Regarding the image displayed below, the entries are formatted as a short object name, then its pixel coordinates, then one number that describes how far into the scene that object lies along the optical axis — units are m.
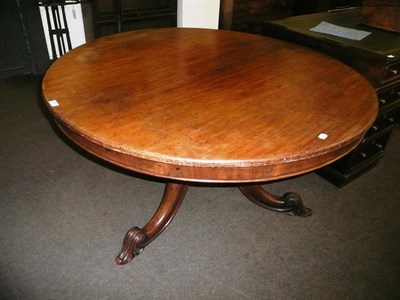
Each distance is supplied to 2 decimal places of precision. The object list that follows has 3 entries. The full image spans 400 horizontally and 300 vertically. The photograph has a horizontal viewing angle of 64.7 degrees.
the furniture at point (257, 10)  2.96
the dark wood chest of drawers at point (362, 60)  1.64
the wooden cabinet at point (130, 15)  2.82
